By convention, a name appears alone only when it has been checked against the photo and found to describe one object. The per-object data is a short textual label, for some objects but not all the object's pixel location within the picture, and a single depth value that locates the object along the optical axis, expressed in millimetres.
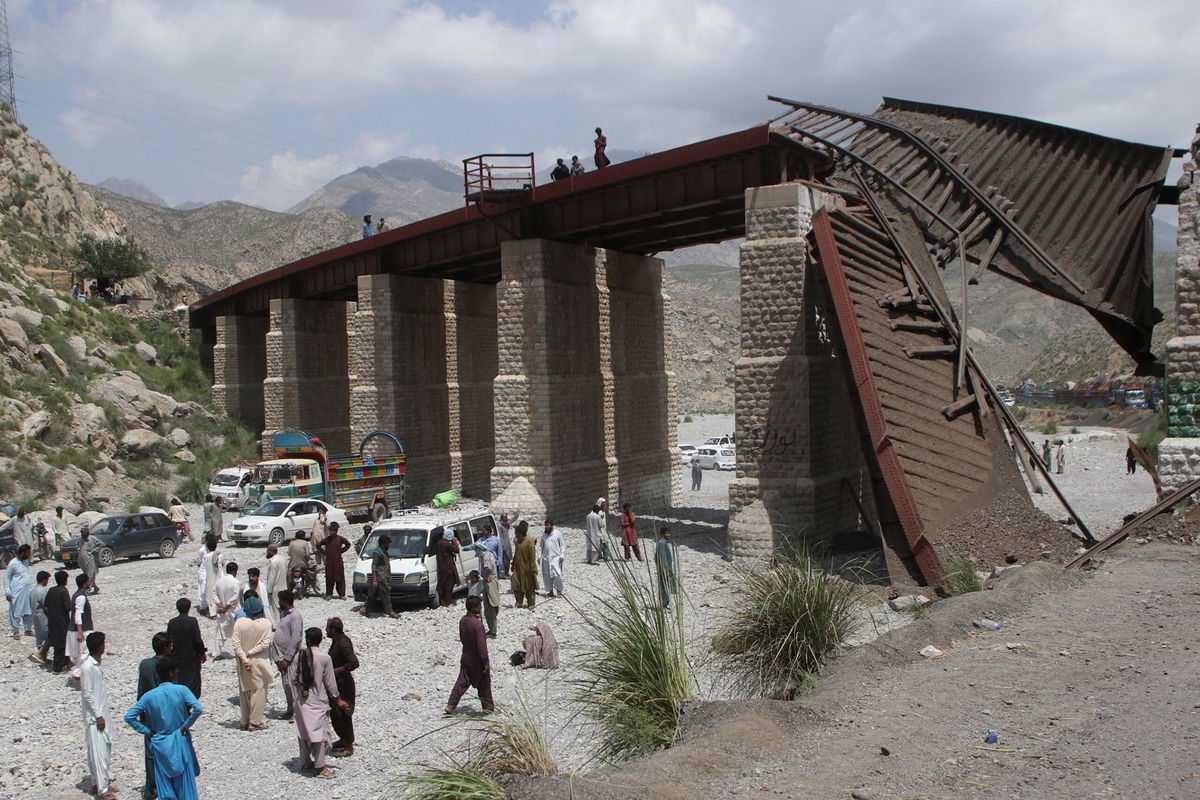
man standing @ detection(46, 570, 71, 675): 12172
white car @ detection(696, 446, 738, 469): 43219
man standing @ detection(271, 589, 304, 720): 9305
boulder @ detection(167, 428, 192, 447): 34844
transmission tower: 50803
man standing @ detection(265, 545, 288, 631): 13328
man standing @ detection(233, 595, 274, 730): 9914
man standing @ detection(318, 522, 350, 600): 16078
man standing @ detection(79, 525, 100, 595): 16031
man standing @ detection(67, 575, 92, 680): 10500
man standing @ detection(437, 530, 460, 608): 15242
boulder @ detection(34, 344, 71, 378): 33125
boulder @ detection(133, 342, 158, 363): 40562
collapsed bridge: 15477
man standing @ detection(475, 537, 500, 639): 12781
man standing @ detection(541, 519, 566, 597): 15898
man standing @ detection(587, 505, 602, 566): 17828
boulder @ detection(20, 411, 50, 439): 28688
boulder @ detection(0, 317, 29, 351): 31922
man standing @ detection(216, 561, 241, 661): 12492
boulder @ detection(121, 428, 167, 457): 32312
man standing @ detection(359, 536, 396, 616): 14727
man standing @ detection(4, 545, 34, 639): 13750
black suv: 20719
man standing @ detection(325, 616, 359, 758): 8867
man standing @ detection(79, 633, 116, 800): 8070
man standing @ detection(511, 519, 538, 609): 15102
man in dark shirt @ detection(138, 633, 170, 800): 7809
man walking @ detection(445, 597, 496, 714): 9445
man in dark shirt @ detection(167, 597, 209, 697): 9422
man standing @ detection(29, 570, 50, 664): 12922
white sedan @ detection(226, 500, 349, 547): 22031
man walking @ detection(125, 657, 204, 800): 7145
